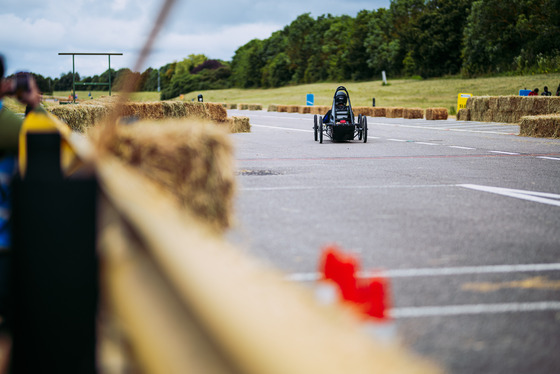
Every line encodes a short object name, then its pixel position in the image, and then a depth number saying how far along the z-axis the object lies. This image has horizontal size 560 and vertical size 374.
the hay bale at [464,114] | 38.78
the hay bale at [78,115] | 21.05
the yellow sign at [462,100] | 45.31
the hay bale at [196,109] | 28.77
